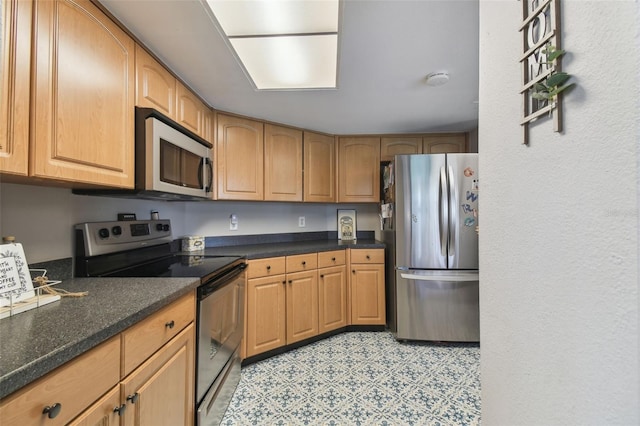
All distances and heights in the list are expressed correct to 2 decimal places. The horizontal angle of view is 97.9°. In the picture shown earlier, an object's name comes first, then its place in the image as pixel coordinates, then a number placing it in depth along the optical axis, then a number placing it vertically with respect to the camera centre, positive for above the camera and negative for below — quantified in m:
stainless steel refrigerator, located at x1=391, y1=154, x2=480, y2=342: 2.34 -0.23
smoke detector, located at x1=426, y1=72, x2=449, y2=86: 1.66 +0.85
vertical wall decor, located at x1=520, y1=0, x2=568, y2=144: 0.50 +0.30
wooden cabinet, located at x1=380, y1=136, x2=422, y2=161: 2.91 +0.75
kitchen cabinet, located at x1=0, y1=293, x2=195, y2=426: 0.62 -0.47
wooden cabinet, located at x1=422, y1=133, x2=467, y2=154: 2.86 +0.77
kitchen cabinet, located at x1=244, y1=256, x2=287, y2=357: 2.10 -0.69
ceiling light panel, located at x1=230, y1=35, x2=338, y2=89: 1.31 +0.84
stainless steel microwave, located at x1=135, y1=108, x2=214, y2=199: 1.35 +0.33
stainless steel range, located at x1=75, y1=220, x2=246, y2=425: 1.37 -0.32
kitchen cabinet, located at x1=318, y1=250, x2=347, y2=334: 2.49 -0.68
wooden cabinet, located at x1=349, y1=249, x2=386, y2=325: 2.65 -0.67
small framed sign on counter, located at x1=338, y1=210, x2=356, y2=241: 3.18 -0.08
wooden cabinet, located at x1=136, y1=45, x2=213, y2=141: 1.38 +0.70
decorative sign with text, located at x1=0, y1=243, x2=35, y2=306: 0.88 -0.19
